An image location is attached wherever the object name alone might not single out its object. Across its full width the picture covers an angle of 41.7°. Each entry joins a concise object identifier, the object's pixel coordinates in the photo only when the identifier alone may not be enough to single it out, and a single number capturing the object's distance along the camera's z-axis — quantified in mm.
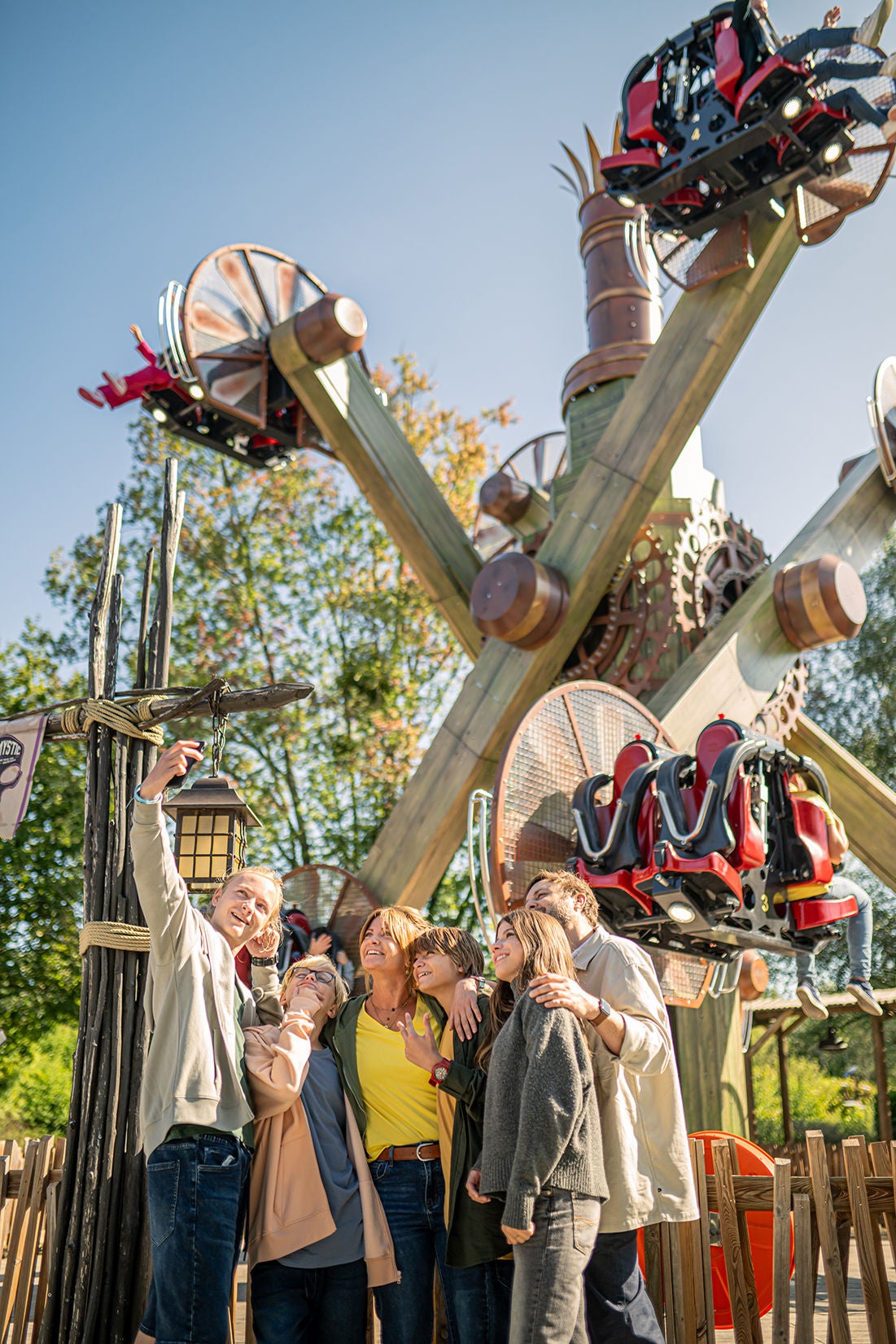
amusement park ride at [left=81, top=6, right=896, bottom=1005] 6641
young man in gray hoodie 3104
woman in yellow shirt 3391
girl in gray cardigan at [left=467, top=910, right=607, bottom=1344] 2854
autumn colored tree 16156
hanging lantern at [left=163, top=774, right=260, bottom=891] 4543
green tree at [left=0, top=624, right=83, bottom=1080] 14633
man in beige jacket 3162
